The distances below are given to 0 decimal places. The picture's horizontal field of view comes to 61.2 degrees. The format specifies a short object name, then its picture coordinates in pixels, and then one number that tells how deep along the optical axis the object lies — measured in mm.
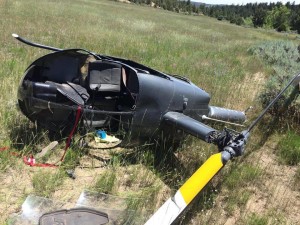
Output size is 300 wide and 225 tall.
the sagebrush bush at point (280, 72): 4821
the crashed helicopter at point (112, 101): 2865
